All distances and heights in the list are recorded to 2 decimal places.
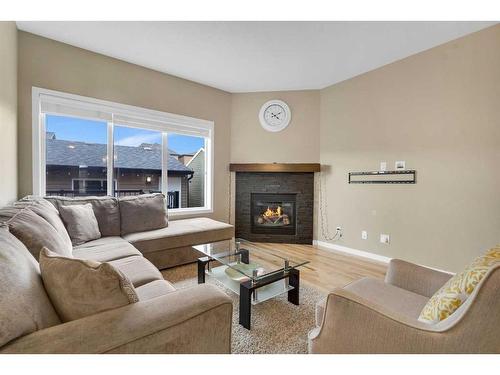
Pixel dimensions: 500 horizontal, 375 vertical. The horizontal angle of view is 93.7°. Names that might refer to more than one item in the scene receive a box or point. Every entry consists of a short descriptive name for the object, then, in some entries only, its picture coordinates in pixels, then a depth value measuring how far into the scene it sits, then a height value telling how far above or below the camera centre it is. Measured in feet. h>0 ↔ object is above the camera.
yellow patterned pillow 2.94 -1.35
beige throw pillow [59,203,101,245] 7.25 -1.39
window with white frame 8.86 +1.31
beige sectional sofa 2.28 -1.58
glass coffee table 5.47 -2.40
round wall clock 12.75 +3.69
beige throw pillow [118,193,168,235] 9.04 -1.30
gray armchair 2.58 -1.81
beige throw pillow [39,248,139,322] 2.78 -1.29
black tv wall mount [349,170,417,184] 9.25 +0.32
